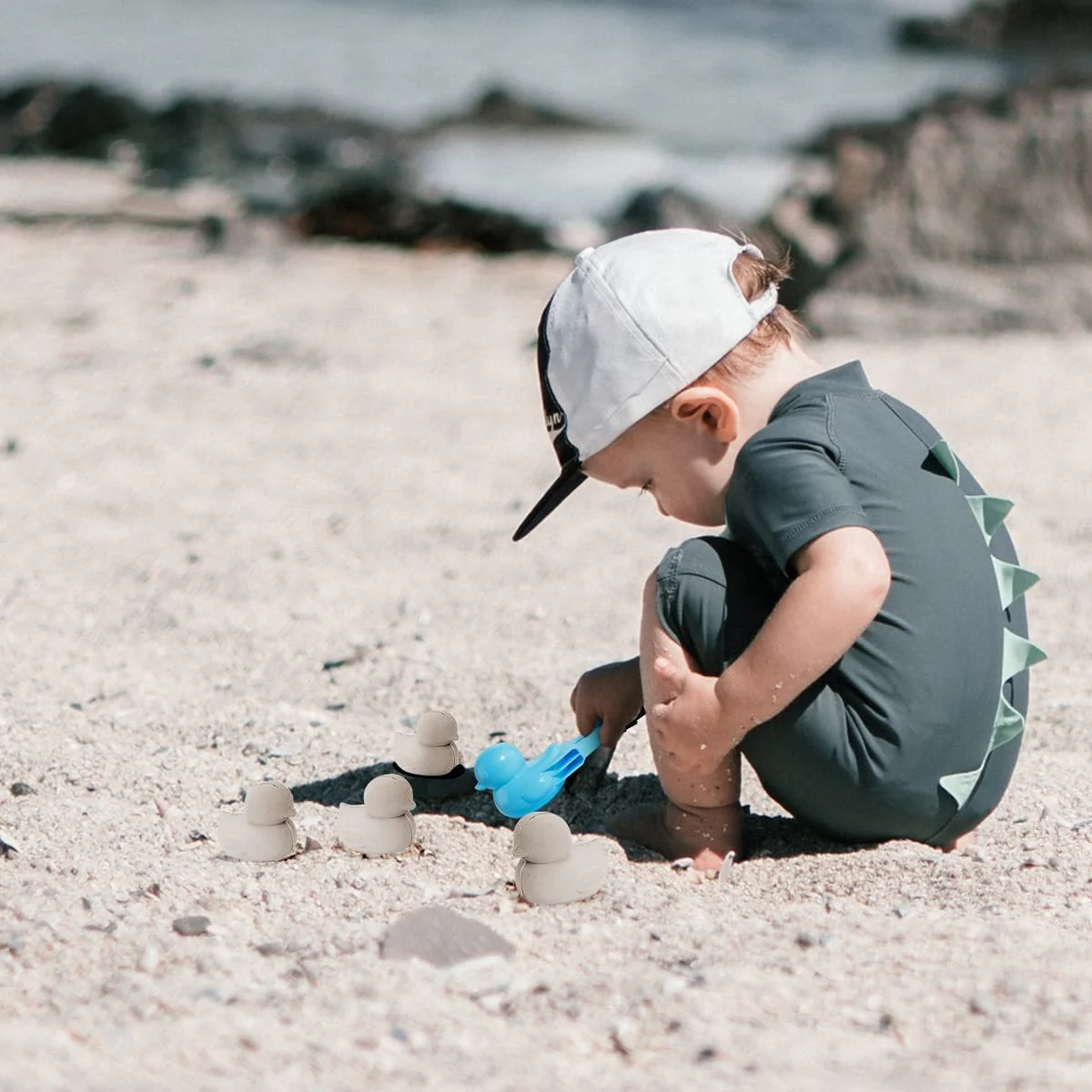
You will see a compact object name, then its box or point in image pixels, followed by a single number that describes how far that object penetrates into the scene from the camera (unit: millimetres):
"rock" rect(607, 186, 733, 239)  8750
